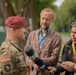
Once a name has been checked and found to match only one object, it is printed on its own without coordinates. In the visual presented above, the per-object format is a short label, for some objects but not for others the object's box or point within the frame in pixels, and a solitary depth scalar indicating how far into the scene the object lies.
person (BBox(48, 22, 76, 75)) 4.59
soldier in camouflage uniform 3.59
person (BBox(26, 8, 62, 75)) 4.94
